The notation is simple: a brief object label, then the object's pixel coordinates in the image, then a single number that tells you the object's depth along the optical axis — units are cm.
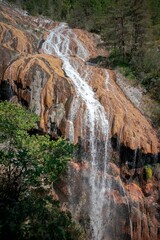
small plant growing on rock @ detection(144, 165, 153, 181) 1934
